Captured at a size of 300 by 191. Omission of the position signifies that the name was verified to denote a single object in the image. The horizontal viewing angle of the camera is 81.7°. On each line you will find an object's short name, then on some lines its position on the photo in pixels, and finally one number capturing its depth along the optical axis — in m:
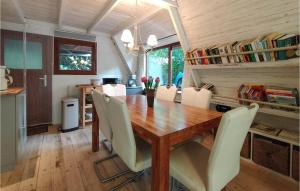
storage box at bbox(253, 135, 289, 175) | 1.87
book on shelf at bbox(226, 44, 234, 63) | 2.22
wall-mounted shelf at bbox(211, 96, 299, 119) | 1.83
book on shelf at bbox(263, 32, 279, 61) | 1.80
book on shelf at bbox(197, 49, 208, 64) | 2.59
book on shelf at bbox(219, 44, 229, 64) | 2.28
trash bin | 3.27
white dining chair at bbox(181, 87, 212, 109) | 2.04
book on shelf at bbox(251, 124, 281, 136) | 2.03
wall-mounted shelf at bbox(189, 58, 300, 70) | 1.69
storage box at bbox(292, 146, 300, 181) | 1.77
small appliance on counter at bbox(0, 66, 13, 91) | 1.94
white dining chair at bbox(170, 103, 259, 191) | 0.98
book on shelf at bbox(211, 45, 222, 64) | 2.40
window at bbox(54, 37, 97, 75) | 3.71
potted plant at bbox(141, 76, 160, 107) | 1.90
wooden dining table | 1.10
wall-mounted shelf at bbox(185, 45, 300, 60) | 1.63
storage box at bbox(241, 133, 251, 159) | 2.21
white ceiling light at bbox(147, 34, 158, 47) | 2.28
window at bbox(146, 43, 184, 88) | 3.81
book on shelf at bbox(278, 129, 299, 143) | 1.84
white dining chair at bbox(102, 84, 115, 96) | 2.93
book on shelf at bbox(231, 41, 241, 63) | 2.15
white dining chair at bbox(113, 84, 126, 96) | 3.08
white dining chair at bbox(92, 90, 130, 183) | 1.62
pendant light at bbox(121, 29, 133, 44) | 2.16
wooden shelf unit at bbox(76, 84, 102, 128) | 3.54
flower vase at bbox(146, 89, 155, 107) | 1.94
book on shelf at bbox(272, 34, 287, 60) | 1.75
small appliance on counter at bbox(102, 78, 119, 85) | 4.05
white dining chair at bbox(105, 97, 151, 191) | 1.23
